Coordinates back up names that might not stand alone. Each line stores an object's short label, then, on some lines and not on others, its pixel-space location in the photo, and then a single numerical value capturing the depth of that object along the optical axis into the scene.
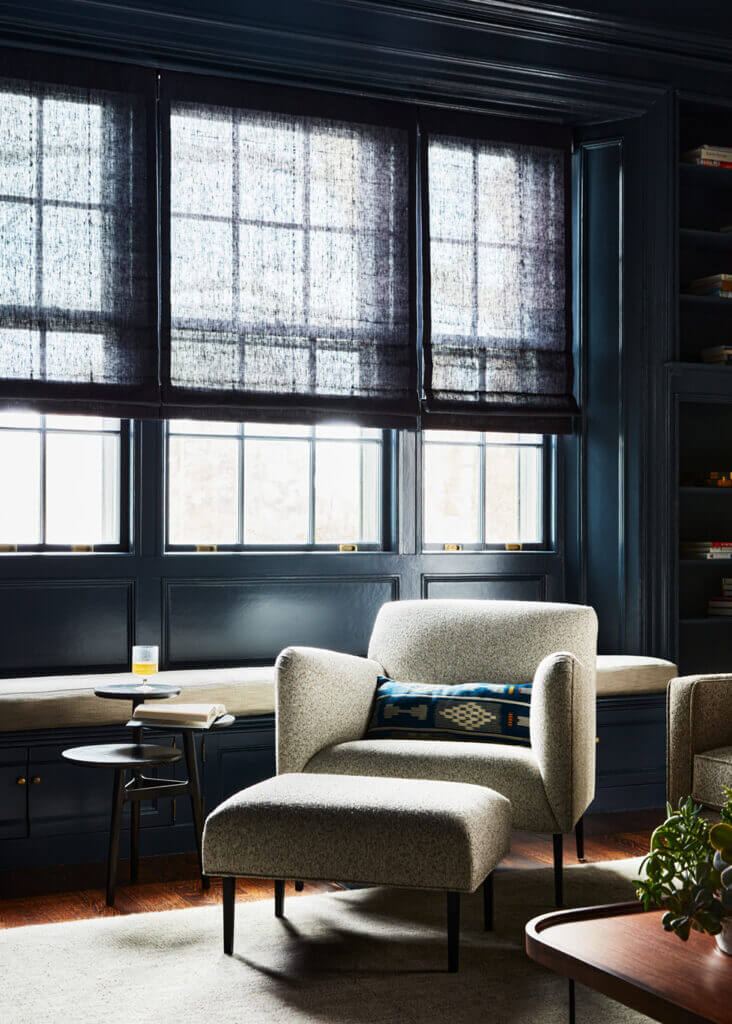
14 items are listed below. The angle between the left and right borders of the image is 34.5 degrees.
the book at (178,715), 3.54
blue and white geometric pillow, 3.57
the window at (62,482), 4.31
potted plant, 1.97
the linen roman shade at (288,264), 4.41
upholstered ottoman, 2.74
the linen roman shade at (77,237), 4.14
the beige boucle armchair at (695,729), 3.47
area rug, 2.56
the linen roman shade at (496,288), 4.82
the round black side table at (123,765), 3.40
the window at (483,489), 4.98
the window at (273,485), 4.56
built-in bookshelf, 5.19
